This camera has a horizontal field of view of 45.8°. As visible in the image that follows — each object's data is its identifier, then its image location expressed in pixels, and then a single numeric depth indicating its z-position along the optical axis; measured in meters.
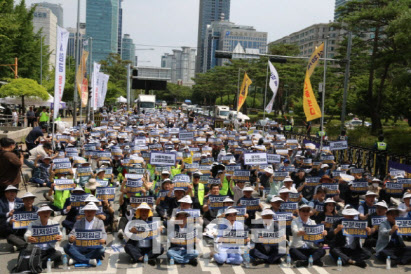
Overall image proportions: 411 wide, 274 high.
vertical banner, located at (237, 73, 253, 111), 31.22
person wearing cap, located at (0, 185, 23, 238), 9.70
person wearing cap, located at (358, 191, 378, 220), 10.54
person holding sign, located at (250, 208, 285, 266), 9.24
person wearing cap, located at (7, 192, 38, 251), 9.11
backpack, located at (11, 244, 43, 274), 8.23
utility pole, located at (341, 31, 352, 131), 22.65
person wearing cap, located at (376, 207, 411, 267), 9.55
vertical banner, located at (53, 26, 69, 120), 19.02
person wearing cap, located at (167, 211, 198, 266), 9.12
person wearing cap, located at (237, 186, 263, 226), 10.57
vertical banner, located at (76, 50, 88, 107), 26.92
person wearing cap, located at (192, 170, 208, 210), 11.67
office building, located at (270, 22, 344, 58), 129.99
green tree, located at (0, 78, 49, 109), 30.81
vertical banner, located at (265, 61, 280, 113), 27.00
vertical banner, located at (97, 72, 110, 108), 35.37
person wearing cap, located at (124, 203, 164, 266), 9.03
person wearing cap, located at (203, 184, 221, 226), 10.80
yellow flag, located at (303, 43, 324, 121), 19.52
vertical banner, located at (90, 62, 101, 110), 32.47
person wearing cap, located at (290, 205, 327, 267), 9.24
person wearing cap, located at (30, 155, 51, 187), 15.63
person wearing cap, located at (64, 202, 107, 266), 8.70
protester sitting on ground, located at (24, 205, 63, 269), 8.48
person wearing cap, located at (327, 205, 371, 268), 9.32
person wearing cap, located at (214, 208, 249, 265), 9.16
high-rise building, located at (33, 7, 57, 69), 151.73
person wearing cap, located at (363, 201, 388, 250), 9.74
